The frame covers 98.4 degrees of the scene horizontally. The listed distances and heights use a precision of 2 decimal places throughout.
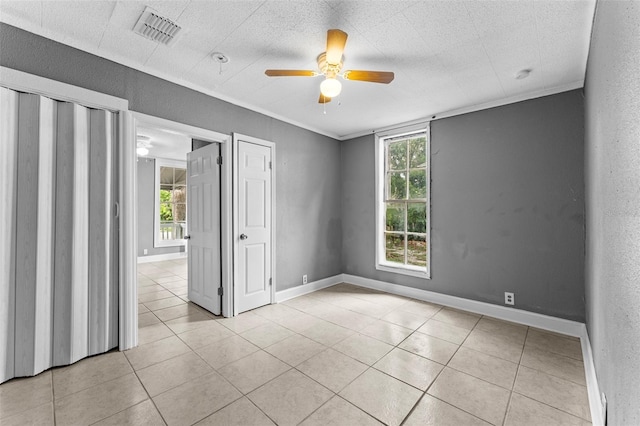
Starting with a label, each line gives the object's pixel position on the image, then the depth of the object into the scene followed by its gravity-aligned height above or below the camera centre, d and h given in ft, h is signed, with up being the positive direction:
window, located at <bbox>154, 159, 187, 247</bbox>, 23.38 +1.22
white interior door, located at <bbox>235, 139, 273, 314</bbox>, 11.29 -0.40
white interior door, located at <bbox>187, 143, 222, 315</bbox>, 11.15 -0.41
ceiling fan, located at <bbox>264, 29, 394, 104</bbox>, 6.92 +3.63
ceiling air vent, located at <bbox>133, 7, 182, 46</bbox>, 6.42 +4.66
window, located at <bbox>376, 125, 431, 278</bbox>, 13.39 +0.64
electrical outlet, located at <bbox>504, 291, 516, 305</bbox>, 10.49 -3.16
